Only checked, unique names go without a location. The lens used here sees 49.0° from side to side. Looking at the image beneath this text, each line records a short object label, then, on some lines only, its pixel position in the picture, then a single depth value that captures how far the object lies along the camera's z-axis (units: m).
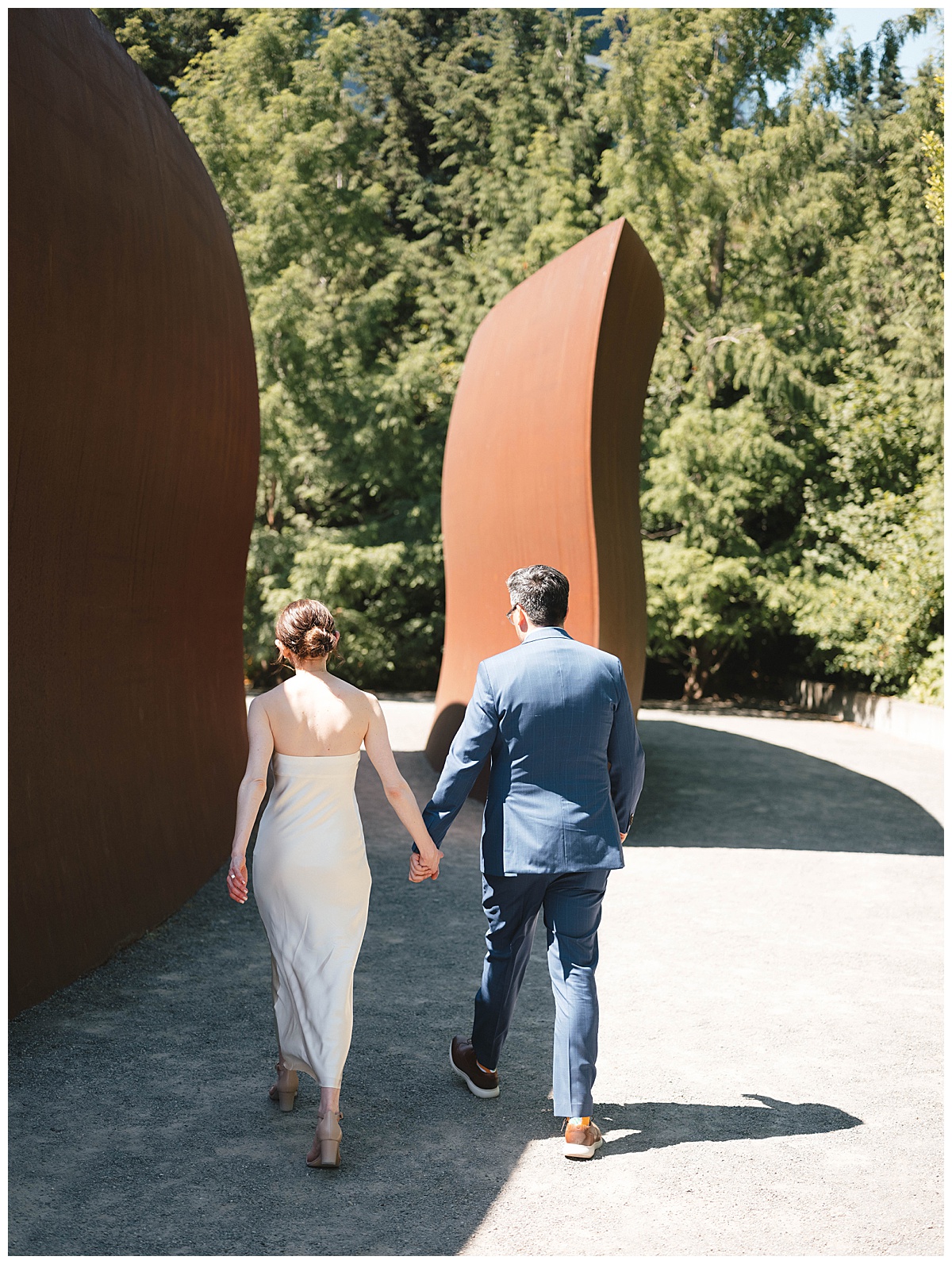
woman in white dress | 3.16
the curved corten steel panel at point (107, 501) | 4.25
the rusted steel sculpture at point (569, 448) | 7.46
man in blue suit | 3.25
